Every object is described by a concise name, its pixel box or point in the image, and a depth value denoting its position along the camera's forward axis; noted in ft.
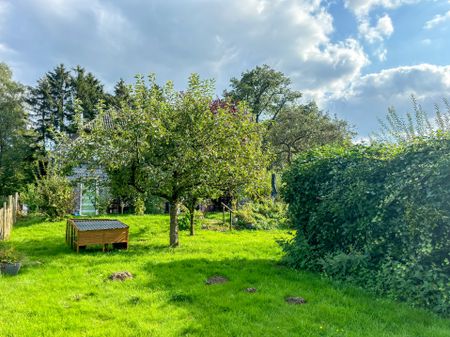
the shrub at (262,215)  49.06
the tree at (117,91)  125.70
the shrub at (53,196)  49.75
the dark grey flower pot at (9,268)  22.25
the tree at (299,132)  85.25
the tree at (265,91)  108.47
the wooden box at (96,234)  29.99
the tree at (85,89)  121.49
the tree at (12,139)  95.81
